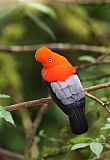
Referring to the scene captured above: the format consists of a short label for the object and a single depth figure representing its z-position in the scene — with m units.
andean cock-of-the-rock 7.74
